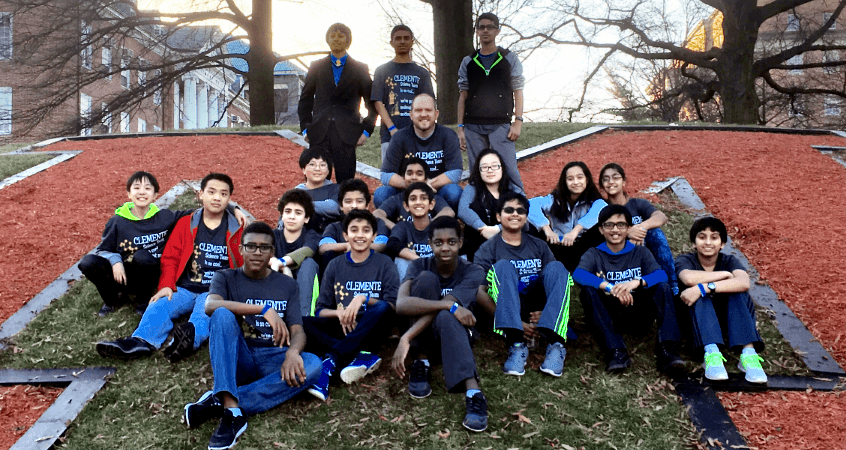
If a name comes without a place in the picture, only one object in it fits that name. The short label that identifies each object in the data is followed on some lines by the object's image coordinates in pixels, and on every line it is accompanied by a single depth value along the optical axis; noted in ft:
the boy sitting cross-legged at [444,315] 12.52
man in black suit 20.85
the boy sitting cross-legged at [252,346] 12.01
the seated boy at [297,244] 15.02
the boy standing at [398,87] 20.99
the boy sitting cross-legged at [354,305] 13.75
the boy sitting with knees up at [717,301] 13.84
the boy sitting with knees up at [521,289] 13.87
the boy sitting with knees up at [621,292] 14.17
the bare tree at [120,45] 49.39
